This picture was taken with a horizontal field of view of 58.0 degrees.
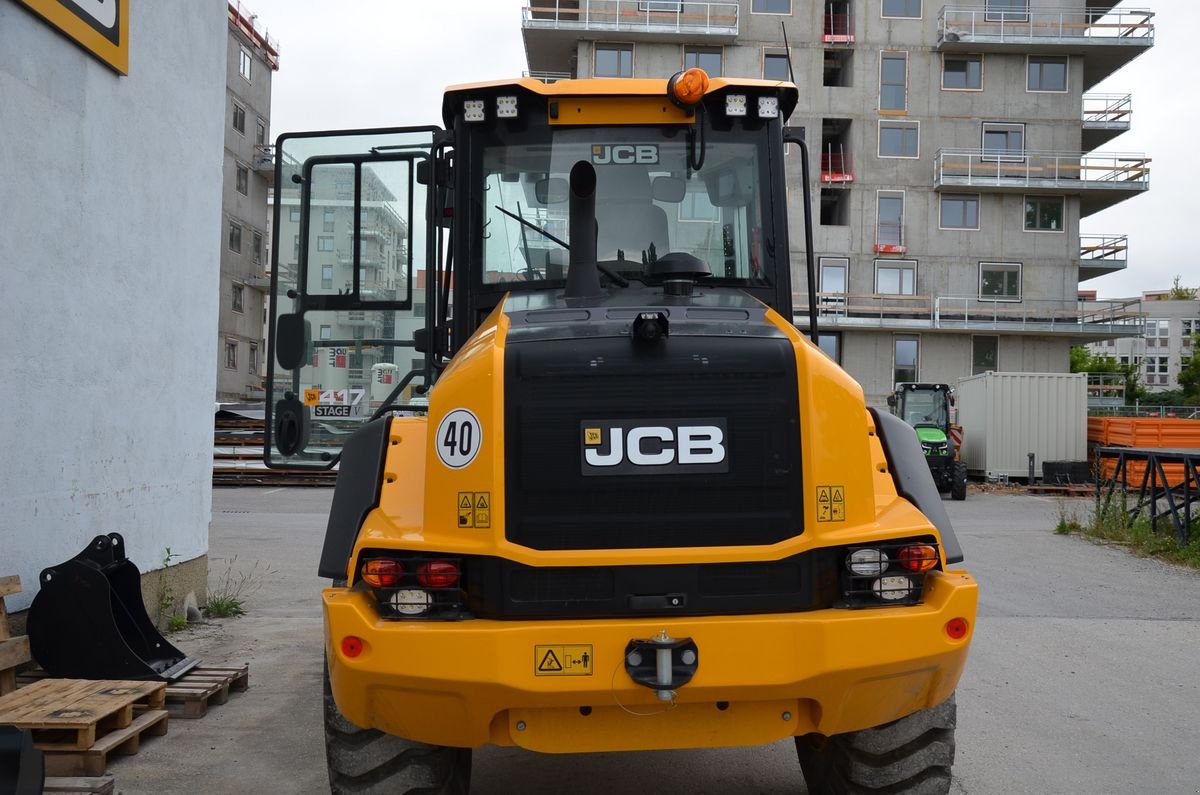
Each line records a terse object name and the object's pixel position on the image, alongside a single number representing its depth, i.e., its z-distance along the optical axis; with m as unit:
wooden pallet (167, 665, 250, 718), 5.92
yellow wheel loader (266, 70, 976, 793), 3.35
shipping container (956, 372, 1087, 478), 31.81
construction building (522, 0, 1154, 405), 43.12
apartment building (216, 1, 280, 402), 49.56
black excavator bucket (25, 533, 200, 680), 5.89
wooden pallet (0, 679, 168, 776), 4.85
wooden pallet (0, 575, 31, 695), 5.59
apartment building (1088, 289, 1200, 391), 118.31
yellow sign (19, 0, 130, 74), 6.34
